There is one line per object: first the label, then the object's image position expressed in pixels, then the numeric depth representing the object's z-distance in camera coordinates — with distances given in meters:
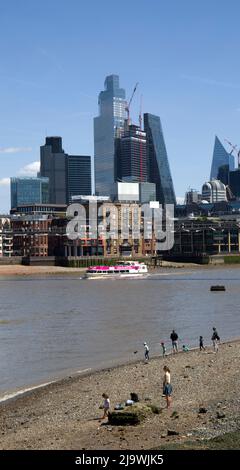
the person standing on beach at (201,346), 47.84
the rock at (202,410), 29.85
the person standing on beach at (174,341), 48.56
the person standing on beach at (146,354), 45.38
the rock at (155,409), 29.97
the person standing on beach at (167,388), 31.19
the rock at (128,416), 28.62
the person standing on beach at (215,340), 46.72
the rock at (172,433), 26.52
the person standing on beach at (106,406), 29.91
